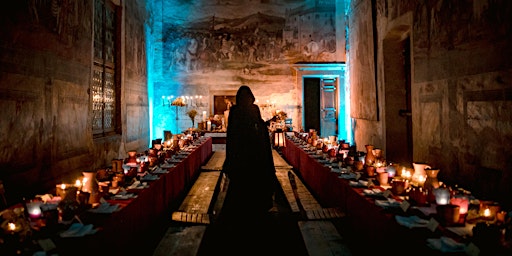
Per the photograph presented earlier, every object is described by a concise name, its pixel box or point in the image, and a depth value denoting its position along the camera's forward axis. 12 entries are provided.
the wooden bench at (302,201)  5.14
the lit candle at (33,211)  3.04
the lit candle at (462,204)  3.02
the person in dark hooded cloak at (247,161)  4.67
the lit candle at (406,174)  4.60
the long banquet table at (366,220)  2.60
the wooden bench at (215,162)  9.81
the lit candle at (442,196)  3.25
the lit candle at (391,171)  4.72
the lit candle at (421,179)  4.27
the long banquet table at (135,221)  2.55
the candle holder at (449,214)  2.85
